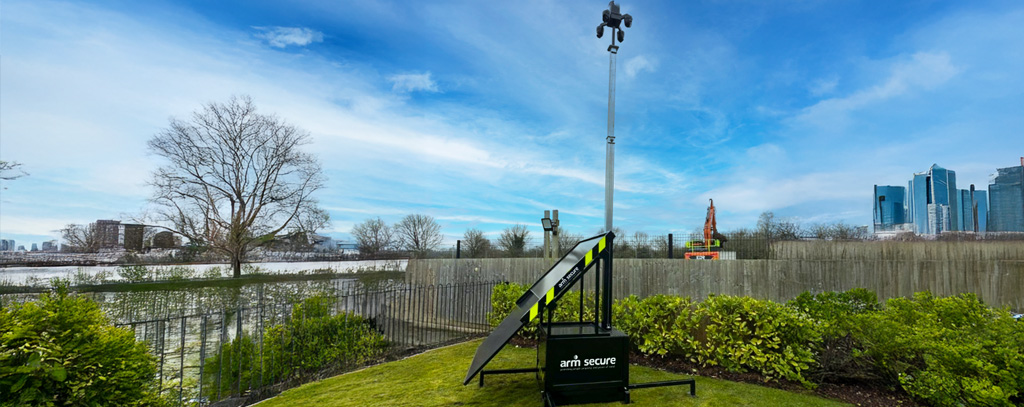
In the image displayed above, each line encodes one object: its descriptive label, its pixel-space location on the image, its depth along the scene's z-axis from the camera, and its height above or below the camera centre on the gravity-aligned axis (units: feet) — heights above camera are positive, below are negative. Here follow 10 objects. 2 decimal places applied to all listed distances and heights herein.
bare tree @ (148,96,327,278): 48.55 +5.24
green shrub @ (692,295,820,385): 14.46 -4.06
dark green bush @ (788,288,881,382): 13.76 -4.22
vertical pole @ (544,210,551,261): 39.05 -1.23
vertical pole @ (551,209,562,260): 37.14 -0.16
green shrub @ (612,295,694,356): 16.94 -4.15
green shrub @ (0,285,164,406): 8.49 -3.06
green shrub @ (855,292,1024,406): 10.22 -3.39
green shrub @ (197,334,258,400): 19.30 -7.20
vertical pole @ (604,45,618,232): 14.73 +3.02
